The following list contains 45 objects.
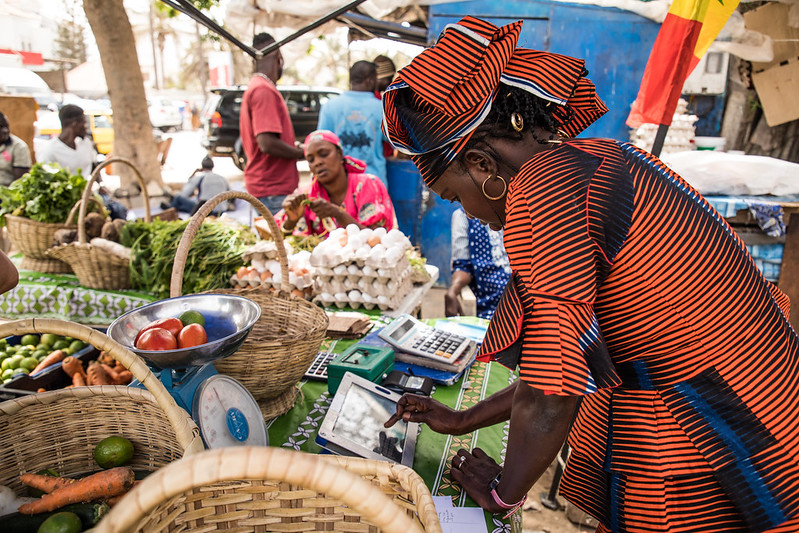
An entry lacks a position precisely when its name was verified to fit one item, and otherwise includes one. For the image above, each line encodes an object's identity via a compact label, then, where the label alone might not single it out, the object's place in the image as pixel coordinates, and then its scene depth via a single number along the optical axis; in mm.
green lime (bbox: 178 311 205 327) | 1421
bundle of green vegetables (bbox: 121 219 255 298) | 2936
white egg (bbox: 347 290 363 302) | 2668
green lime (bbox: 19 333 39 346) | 2799
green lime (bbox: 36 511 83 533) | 933
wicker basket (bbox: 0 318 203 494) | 1210
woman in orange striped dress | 936
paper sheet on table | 1202
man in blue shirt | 5133
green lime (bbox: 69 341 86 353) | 2783
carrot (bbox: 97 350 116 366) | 2496
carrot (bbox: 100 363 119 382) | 2254
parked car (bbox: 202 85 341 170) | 13555
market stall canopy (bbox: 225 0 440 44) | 4949
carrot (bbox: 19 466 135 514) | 1041
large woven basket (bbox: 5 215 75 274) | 3314
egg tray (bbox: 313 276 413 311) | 2676
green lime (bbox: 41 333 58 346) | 2805
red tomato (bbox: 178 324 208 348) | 1256
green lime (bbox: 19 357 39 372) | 2588
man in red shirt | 4277
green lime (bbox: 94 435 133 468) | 1199
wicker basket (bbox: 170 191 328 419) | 1528
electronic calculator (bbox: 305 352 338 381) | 1916
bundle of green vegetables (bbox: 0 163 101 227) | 3396
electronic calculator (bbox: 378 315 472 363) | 1954
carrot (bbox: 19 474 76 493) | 1117
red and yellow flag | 2557
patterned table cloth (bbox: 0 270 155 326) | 3062
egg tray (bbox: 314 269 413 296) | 2658
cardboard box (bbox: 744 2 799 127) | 4520
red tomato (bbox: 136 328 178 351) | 1221
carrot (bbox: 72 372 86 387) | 2207
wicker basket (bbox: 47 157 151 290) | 2988
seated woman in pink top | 3523
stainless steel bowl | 1196
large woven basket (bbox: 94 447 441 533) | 645
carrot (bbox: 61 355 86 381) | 2312
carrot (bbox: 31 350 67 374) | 2459
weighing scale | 1223
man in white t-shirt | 5473
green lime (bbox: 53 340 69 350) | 2758
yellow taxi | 16688
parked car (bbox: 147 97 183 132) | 23453
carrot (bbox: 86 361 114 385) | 2182
